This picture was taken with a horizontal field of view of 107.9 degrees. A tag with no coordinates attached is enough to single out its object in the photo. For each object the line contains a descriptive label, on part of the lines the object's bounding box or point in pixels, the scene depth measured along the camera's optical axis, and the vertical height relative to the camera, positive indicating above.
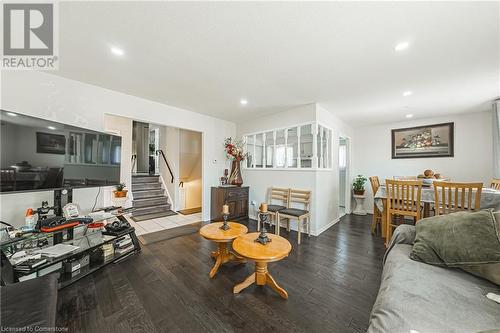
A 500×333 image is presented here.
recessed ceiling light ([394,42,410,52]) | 1.79 +1.22
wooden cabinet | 4.07 -0.78
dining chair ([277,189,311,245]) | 3.15 -0.79
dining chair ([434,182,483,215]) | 2.25 -0.40
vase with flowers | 4.39 +0.23
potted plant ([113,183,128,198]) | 3.80 -0.51
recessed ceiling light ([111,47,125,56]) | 1.92 +1.25
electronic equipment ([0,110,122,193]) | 1.71 +0.13
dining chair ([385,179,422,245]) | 2.67 -0.48
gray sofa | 0.83 -0.71
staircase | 4.65 -0.88
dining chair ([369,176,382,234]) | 3.52 -0.88
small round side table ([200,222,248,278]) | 2.06 -0.79
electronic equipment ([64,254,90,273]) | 1.95 -1.06
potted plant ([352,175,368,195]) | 4.90 -0.48
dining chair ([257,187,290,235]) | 3.77 -0.65
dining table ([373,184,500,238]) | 2.34 -0.46
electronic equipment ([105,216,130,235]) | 2.44 -0.82
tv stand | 1.58 -0.94
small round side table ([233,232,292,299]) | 1.65 -0.80
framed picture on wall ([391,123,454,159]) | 4.20 +0.65
